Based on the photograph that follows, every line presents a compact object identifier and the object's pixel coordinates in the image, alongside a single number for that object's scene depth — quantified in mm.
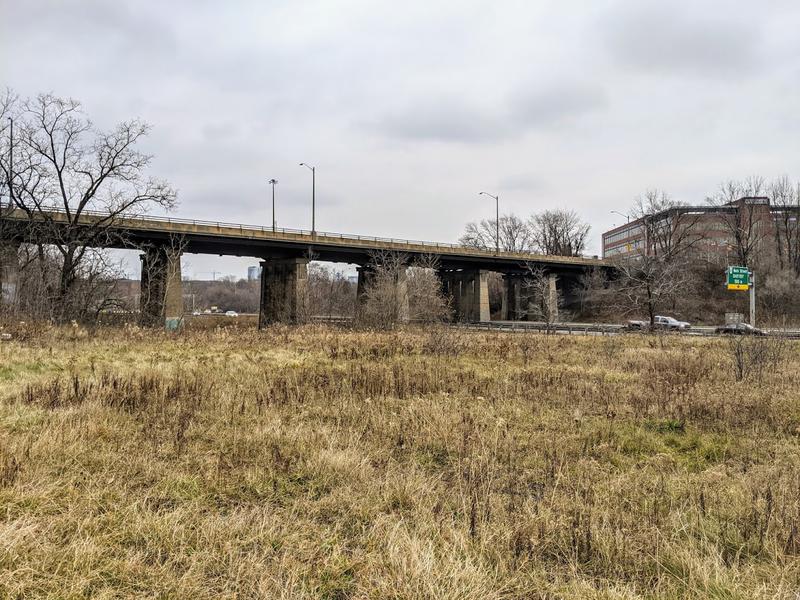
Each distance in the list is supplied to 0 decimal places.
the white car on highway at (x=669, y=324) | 42281
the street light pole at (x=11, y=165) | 27750
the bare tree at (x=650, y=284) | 30739
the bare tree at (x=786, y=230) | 63469
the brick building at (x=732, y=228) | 61188
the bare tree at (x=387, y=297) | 33094
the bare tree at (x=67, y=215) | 27681
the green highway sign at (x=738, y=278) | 44781
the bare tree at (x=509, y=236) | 92431
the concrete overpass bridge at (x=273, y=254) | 31578
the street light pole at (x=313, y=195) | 44719
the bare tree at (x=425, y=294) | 38062
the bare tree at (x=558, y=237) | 90438
